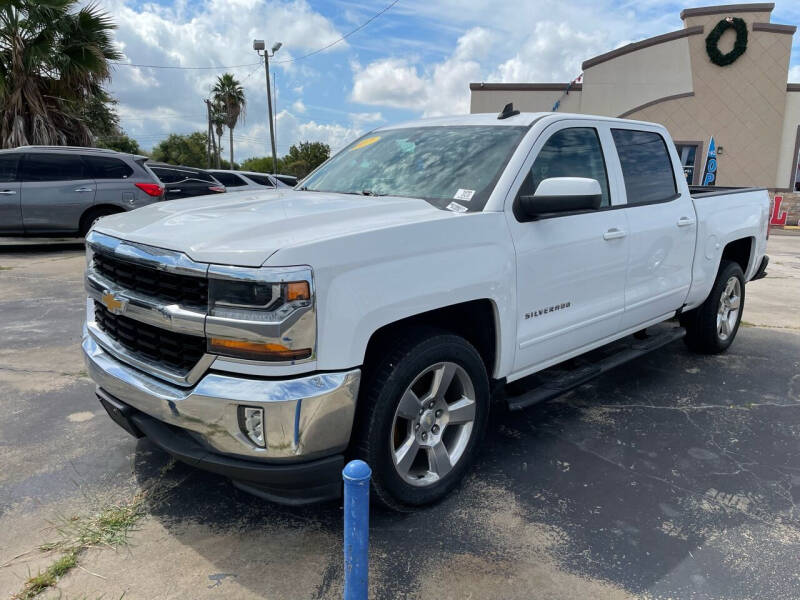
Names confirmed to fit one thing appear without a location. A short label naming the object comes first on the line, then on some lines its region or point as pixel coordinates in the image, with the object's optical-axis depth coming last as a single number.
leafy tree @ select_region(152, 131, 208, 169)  76.12
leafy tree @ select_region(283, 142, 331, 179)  67.88
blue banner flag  19.27
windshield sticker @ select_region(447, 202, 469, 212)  2.98
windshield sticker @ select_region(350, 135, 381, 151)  4.16
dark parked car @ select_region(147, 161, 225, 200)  12.27
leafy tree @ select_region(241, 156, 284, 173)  82.31
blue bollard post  1.76
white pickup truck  2.27
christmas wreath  21.97
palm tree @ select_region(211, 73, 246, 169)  49.09
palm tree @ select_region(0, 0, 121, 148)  14.00
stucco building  22.06
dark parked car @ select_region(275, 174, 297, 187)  16.81
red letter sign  21.30
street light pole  25.55
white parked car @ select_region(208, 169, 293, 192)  15.06
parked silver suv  10.41
